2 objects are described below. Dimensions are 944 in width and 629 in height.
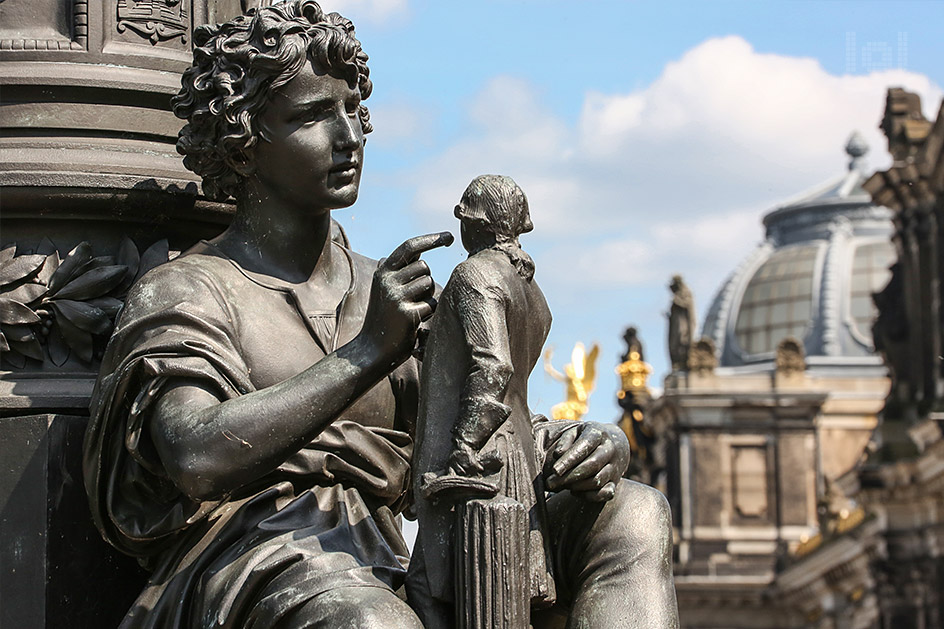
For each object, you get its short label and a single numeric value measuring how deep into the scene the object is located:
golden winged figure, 45.47
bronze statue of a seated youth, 4.45
